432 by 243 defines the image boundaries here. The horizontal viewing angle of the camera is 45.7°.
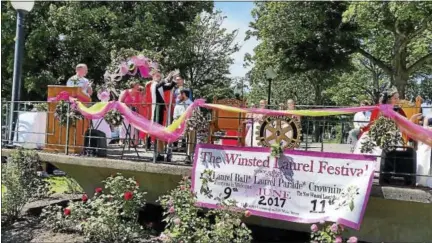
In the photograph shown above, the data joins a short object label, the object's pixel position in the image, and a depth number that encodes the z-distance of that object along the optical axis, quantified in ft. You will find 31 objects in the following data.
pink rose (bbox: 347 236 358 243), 17.57
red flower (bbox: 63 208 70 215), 24.67
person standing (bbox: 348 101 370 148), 26.66
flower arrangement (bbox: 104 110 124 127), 26.58
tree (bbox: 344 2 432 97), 55.36
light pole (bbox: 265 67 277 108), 68.65
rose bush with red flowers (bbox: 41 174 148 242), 22.59
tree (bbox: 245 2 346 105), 68.74
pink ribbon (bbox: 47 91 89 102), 28.89
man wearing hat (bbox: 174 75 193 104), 29.32
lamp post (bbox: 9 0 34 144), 31.04
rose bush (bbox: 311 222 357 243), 18.48
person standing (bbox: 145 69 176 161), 27.91
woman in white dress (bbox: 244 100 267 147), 22.53
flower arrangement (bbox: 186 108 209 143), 23.54
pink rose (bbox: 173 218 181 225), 20.29
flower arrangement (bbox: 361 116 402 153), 19.06
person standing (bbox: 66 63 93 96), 30.50
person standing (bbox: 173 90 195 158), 25.15
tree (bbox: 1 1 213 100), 58.75
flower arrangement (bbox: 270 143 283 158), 20.94
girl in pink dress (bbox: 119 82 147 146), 31.58
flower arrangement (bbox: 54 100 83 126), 28.48
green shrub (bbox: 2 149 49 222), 26.86
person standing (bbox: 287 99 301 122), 21.09
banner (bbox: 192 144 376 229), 19.19
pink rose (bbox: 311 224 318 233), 18.48
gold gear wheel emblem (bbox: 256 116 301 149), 20.93
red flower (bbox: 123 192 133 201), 22.81
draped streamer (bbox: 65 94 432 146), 18.79
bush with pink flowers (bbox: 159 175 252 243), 20.03
